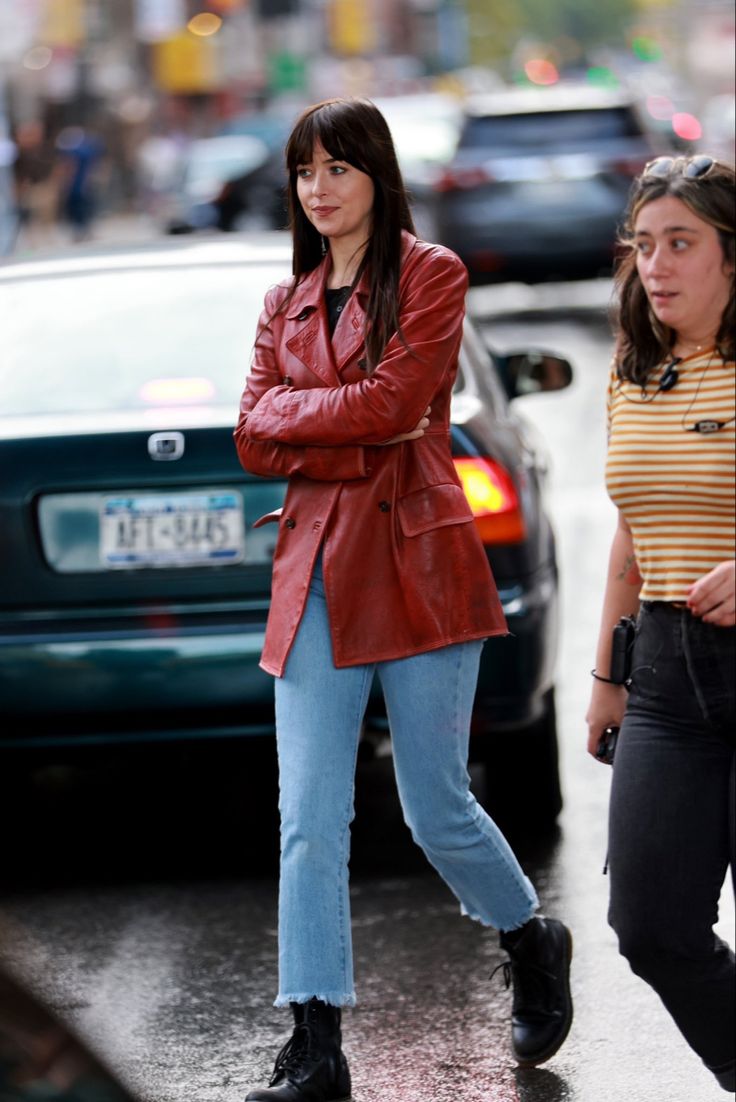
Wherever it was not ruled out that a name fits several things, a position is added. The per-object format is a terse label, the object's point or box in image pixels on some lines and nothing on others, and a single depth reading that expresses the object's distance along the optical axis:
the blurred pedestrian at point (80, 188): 76.62
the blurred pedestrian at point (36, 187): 68.56
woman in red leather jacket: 7.73
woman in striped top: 6.80
